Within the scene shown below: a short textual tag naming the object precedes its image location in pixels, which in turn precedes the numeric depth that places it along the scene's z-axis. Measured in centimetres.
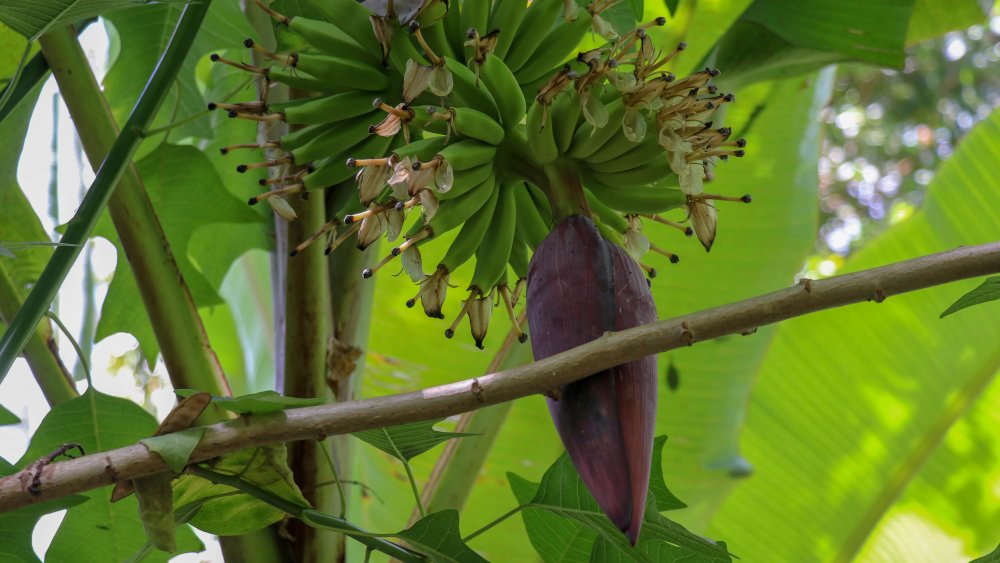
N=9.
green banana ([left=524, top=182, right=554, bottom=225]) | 215
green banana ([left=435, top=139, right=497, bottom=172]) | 200
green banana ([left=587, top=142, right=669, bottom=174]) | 204
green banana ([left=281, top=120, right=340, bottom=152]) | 210
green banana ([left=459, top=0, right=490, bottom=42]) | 210
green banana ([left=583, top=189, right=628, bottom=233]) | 214
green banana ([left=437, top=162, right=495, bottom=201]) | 203
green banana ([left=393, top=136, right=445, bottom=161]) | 201
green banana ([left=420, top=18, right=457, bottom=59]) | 210
